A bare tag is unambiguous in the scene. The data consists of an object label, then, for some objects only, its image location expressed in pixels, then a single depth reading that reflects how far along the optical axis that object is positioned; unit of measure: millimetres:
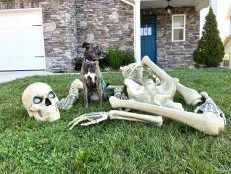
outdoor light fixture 10386
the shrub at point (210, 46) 8961
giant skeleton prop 2259
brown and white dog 2961
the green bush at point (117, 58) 9320
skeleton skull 2609
